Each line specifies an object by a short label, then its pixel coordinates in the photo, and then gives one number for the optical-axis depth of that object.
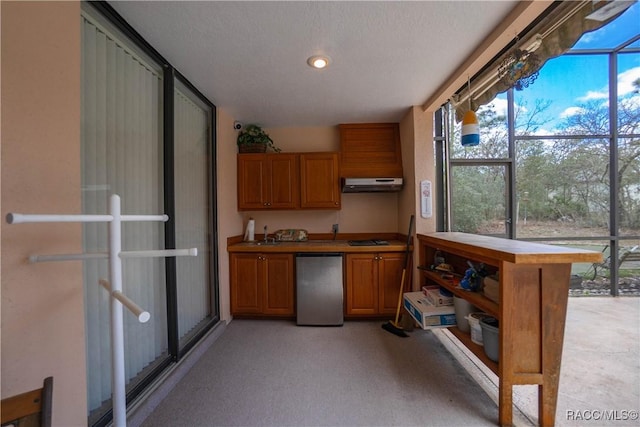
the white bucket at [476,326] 1.67
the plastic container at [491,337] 1.50
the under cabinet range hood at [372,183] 2.87
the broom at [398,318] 2.43
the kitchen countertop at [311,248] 2.70
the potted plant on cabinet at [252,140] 3.10
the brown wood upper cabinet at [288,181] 3.06
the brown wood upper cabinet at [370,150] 3.06
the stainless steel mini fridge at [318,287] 2.66
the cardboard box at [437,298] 2.07
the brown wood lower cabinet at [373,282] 2.72
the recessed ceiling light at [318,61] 1.79
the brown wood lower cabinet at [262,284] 2.75
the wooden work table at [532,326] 1.36
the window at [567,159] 3.19
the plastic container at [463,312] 1.88
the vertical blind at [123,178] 1.26
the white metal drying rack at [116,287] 0.77
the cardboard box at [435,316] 1.96
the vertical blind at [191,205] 2.05
